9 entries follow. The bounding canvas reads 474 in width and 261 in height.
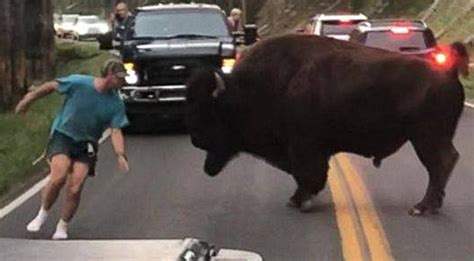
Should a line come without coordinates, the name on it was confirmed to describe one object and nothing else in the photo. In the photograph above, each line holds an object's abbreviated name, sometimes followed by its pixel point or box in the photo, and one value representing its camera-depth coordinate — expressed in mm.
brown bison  12078
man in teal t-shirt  10742
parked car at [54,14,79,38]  66812
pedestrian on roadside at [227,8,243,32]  29344
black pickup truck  20312
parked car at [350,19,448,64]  23641
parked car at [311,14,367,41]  31391
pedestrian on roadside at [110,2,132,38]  29712
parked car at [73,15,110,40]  67375
